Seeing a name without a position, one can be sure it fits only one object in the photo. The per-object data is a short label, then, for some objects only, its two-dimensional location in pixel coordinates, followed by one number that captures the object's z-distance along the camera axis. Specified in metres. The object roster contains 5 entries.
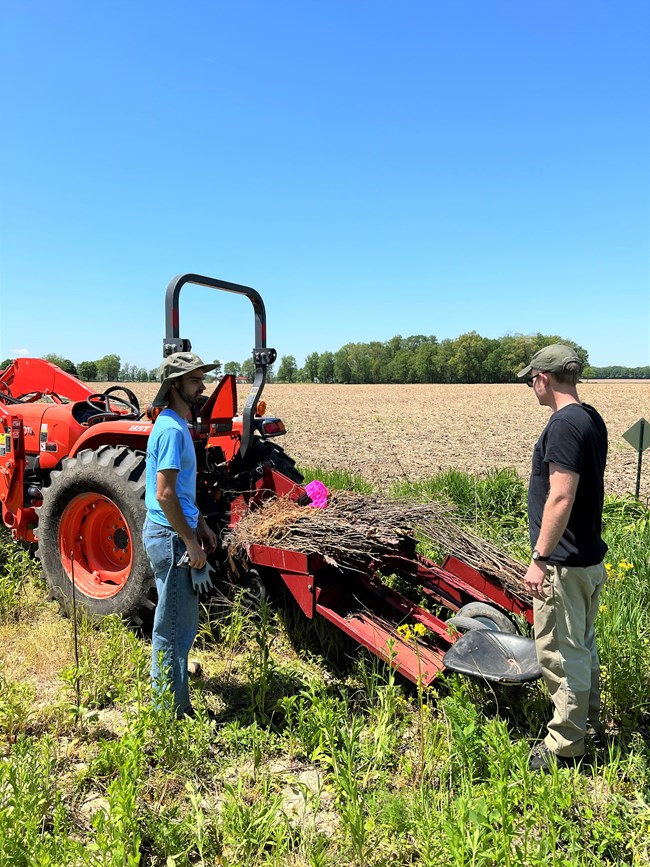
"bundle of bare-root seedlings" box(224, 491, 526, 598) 3.33
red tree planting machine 3.11
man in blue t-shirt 2.78
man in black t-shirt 2.51
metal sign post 5.96
